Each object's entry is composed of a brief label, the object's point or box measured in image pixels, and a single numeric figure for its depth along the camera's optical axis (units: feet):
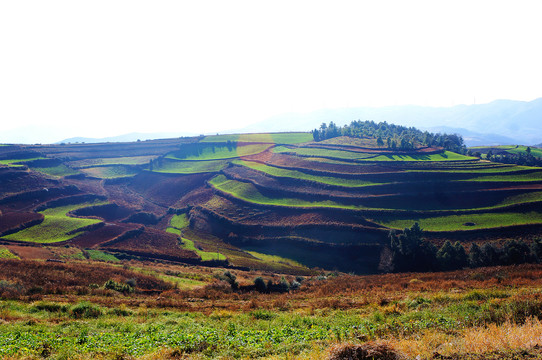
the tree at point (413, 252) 186.39
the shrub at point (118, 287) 106.11
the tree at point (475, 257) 169.89
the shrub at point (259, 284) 129.70
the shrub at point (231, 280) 130.21
